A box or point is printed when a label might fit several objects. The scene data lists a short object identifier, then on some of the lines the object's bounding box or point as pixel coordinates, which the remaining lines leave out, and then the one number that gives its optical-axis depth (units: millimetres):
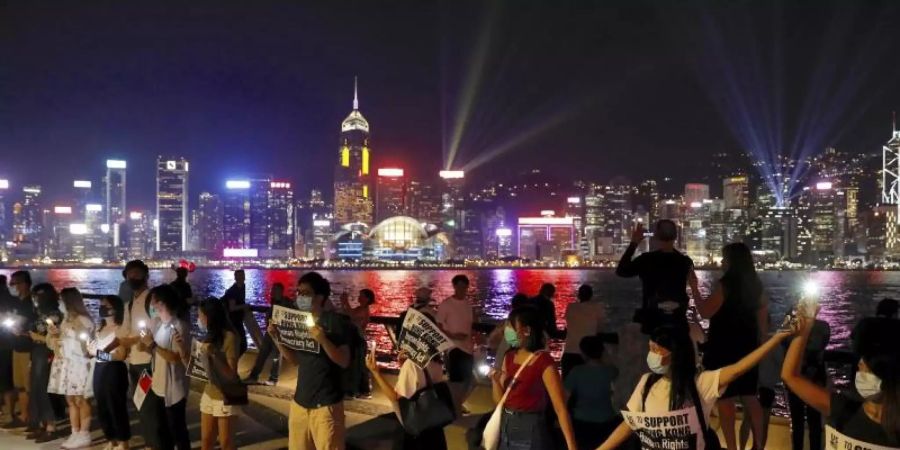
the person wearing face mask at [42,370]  9164
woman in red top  5180
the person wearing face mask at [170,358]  7234
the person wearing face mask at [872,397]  3564
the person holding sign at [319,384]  6250
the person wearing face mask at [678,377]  4293
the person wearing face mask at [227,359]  6945
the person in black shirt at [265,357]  11625
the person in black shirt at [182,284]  12594
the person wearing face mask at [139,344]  7555
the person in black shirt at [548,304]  8523
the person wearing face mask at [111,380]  7988
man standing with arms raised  6363
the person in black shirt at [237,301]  13145
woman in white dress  8516
